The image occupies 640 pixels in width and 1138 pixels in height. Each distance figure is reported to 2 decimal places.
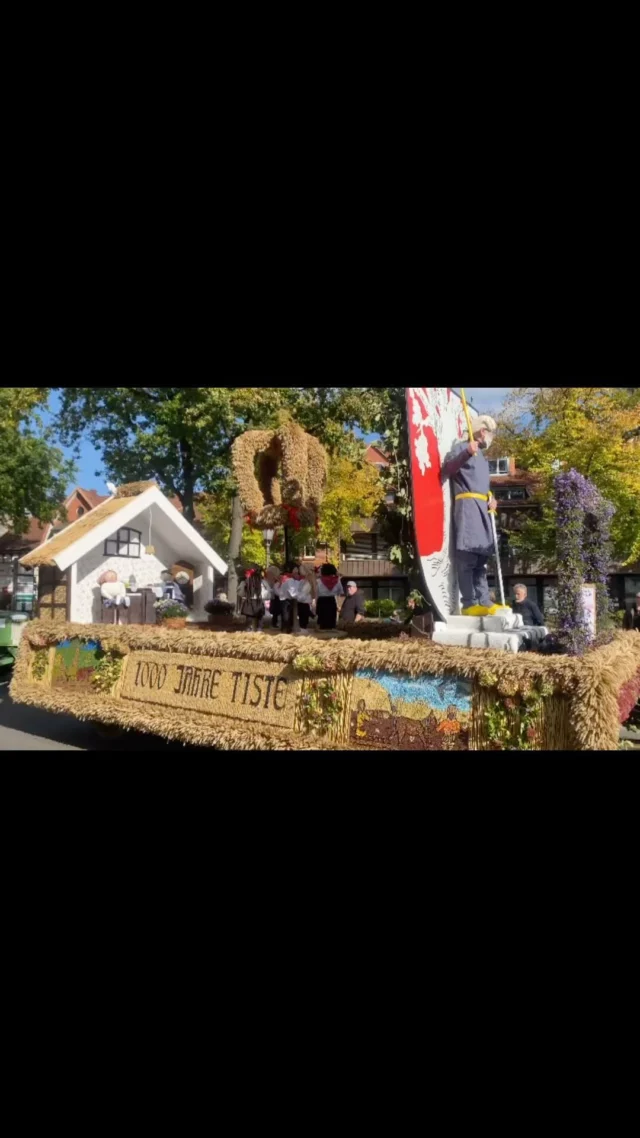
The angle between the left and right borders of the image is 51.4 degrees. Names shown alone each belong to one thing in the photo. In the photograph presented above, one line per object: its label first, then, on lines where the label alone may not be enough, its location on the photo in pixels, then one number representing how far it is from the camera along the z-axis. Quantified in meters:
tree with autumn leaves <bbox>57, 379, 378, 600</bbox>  13.06
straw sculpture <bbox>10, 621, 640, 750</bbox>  3.72
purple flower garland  5.22
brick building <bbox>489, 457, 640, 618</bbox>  10.01
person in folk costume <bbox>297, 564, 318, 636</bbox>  6.98
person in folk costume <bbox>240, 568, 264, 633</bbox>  7.18
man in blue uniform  5.52
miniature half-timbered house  7.56
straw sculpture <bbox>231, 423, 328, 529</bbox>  6.46
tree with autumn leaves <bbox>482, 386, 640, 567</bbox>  9.35
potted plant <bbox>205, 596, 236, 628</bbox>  7.66
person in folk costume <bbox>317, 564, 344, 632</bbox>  7.31
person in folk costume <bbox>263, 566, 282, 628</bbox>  7.21
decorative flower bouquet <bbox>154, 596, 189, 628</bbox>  6.84
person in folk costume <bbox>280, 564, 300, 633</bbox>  6.84
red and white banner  5.33
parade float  3.87
